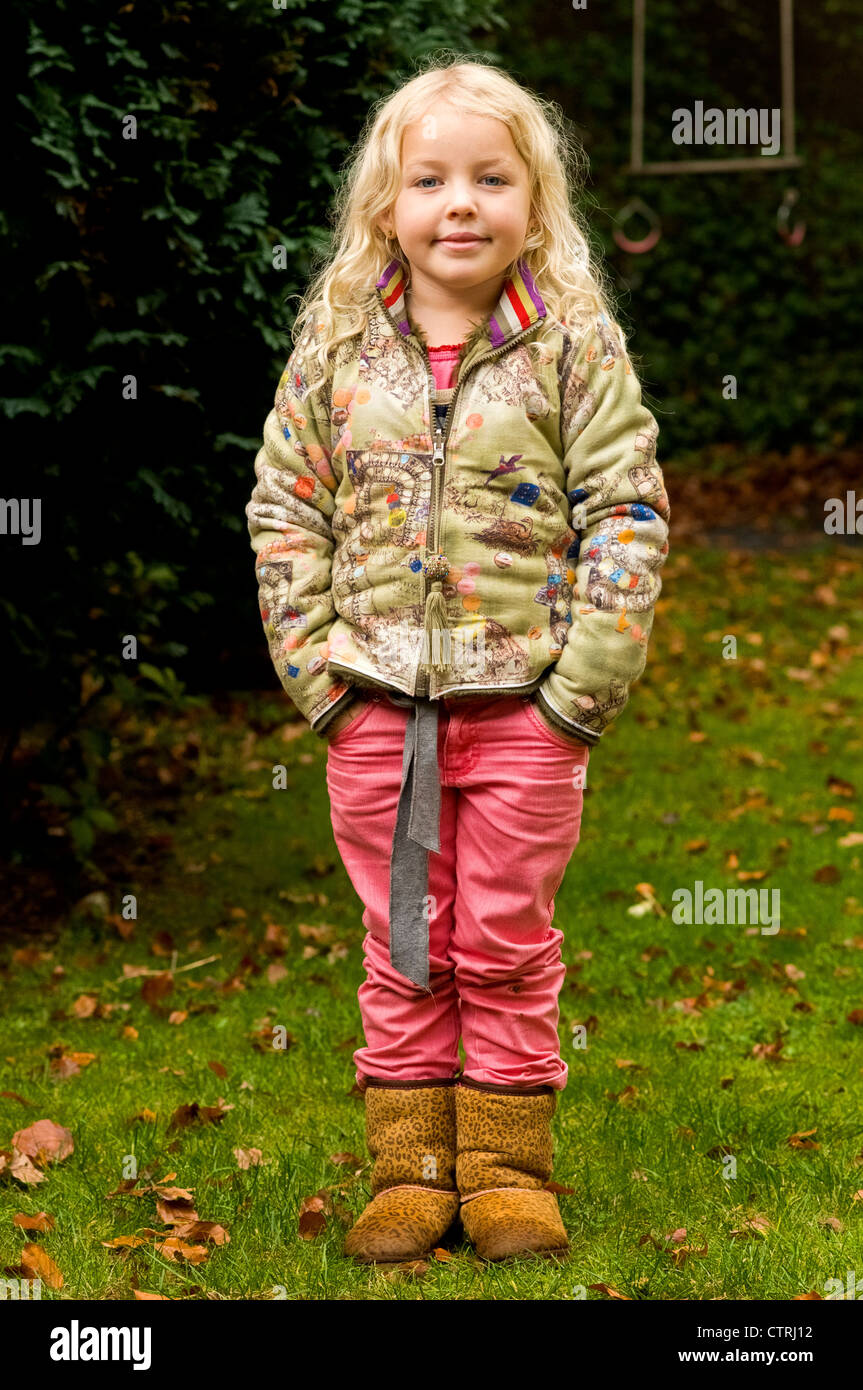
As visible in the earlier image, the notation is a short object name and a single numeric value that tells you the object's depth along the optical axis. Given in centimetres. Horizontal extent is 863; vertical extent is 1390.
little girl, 264
